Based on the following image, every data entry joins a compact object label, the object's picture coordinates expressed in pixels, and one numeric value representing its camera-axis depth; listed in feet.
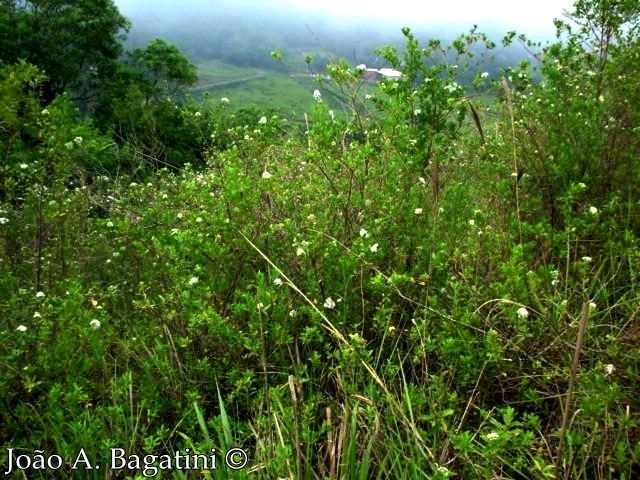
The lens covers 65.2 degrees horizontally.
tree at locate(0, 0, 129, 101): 96.02
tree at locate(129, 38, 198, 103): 120.78
